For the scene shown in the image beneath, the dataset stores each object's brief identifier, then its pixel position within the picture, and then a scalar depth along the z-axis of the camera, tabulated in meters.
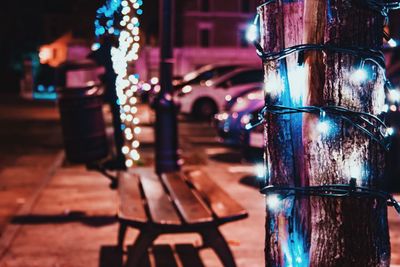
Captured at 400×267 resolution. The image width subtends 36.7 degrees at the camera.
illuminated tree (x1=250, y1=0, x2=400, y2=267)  1.89
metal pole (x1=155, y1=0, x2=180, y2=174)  8.24
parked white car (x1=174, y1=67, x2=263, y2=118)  18.14
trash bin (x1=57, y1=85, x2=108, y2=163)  7.93
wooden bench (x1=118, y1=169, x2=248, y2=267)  4.26
